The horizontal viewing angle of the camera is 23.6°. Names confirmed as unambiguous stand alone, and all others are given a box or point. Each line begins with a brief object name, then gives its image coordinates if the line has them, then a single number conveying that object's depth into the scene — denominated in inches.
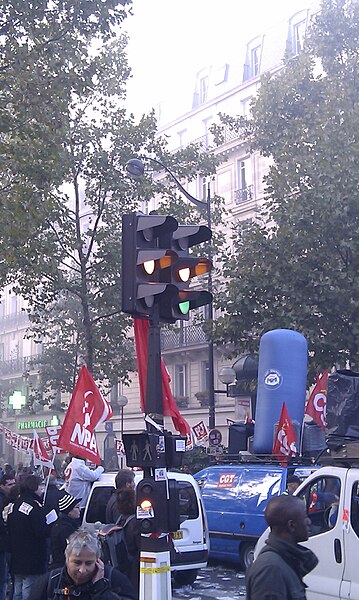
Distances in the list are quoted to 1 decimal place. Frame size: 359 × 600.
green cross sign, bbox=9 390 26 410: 1390.3
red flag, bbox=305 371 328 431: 708.7
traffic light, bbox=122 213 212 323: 271.3
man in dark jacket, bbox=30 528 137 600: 171.6
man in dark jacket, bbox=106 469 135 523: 288.8
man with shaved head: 162.4
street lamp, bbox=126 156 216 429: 792.9
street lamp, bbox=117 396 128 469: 1439.0
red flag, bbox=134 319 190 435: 298.0
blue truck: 506.9
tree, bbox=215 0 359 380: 763.4
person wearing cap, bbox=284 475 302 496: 477.7
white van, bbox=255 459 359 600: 284.2
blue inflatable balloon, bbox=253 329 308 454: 679.7
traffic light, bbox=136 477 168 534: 254.2
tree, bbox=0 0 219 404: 592.4
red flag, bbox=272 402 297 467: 577.3
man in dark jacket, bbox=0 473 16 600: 364.5
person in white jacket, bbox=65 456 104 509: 486.6
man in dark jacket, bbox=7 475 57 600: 327.6
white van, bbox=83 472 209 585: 470.9
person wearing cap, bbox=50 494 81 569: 303.4
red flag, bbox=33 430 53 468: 729.6
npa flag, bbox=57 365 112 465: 415.8
